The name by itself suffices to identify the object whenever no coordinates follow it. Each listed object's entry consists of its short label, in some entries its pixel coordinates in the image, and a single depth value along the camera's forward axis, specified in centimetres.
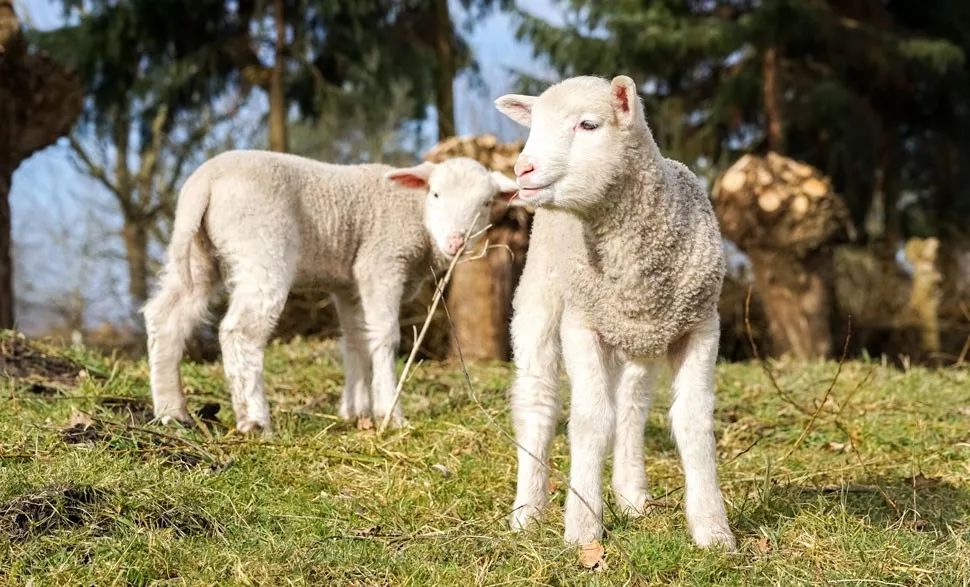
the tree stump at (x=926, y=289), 1271
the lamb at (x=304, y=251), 537
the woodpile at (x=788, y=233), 997
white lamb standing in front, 353
